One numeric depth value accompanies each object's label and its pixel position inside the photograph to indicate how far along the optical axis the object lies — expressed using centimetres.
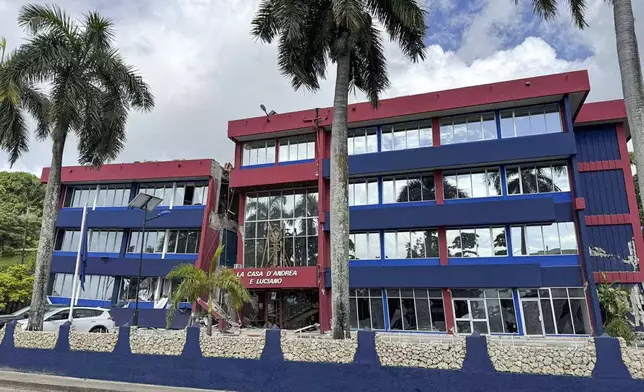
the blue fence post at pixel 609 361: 786
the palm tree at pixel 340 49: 1135
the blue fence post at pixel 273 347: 1003
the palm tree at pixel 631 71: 910
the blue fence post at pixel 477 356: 856
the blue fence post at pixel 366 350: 926
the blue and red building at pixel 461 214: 2145
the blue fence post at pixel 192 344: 1076
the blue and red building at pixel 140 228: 2809
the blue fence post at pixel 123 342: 1145
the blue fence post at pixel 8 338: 1281
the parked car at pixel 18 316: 1906
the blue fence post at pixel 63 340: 1209
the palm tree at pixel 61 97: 1443
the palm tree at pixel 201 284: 1477
